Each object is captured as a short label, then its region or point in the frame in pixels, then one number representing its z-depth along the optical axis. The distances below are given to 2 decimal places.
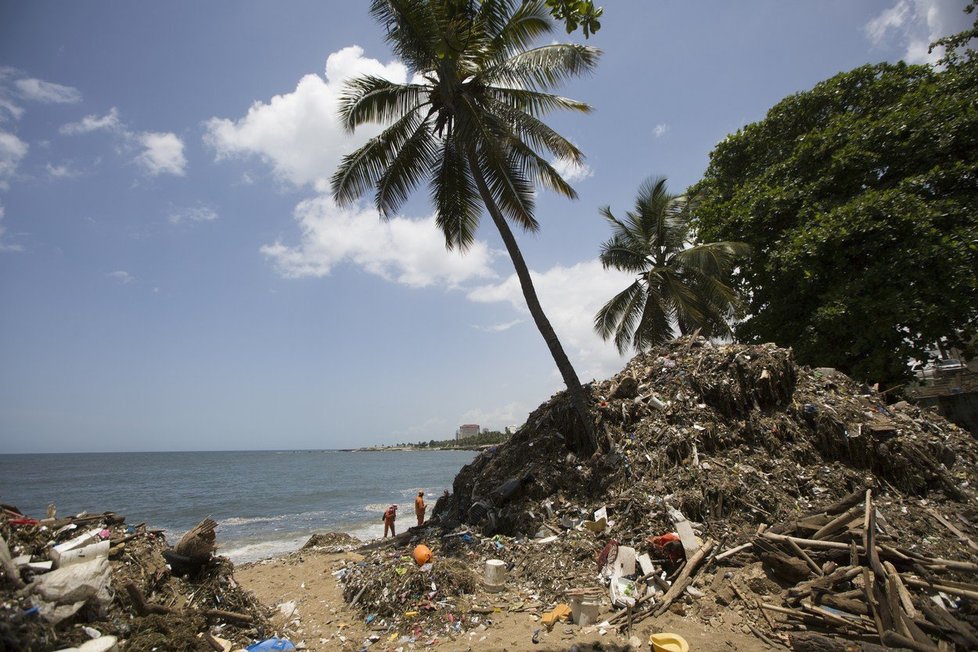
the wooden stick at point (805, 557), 5.14
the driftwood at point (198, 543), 5.88
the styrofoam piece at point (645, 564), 5.98
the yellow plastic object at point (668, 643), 4.32
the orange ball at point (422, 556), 6.88
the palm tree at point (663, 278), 14.88
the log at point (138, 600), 4.75
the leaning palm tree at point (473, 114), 9.16
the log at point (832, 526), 5.63
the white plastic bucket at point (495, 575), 6.54
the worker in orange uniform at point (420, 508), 12.33
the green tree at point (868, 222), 11.02
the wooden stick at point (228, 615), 5.42
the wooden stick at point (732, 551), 5.95
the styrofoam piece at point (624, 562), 6.16
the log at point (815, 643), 4.07
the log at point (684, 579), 5.32
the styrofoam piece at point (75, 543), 4.56
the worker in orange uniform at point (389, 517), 13.63
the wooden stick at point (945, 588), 4.22
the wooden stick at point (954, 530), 5.84
